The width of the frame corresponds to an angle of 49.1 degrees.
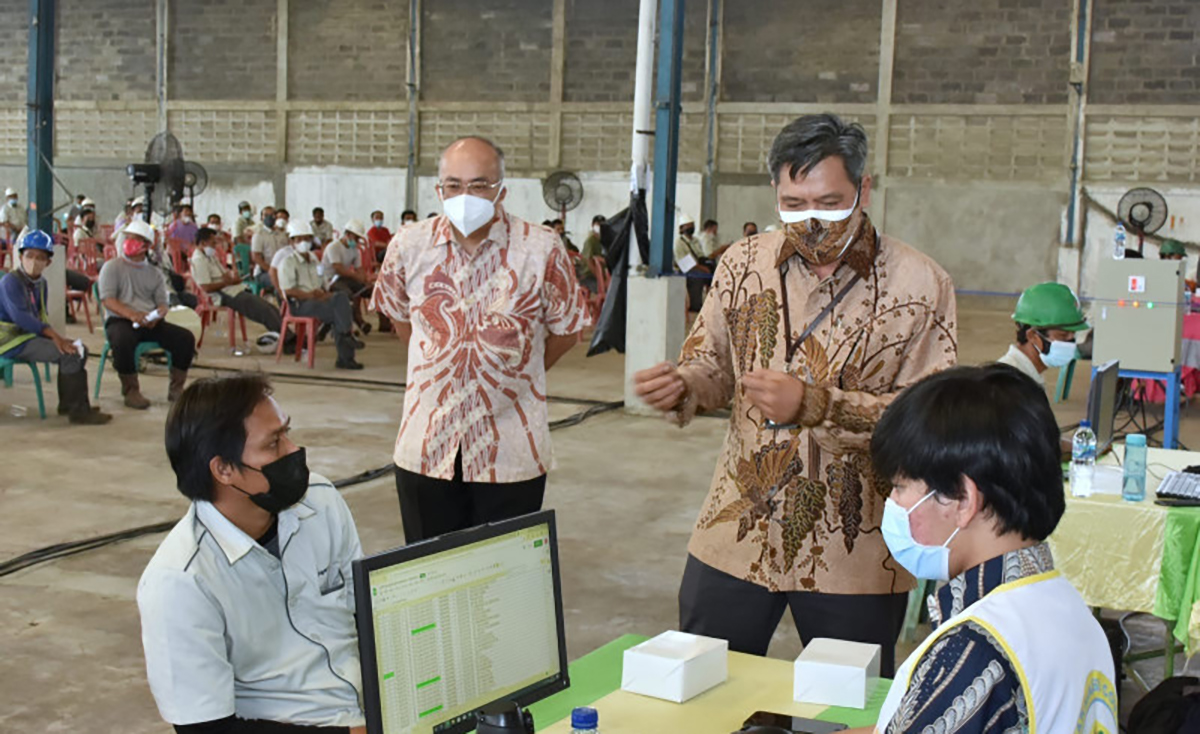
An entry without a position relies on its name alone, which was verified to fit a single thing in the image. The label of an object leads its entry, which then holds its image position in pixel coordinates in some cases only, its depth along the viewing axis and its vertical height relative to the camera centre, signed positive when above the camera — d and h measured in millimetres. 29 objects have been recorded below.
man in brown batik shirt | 2350 -259
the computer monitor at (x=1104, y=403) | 4250 -508
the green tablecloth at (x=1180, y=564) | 3746 -888
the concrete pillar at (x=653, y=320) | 8750 -557
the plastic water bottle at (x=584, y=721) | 1766 -651
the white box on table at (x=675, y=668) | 2117 -700
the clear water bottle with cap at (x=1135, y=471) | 3924 -659
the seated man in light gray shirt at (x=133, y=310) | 8711 -591
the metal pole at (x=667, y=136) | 8438 +659
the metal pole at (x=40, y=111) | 9617 +797
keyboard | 3865 -706
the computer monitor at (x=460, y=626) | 1808 -577
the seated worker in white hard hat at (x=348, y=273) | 12539 -446
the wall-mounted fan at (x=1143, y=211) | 15875 +481
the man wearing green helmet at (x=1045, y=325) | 4641 -271
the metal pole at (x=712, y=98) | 18000 +1928
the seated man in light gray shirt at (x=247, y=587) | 2119 -613
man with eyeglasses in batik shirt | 3191 -293
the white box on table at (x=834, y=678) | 2119 -704
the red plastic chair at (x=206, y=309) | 11594 -760
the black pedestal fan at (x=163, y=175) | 14945 +542
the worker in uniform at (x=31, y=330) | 7957 -677
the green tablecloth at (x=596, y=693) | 2082 -753
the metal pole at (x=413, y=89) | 19484 +2086
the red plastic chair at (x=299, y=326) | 10922 -857
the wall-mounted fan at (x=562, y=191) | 18656 +607
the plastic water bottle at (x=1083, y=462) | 3965 -648
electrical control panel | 7340 -344
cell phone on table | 2000 -737
